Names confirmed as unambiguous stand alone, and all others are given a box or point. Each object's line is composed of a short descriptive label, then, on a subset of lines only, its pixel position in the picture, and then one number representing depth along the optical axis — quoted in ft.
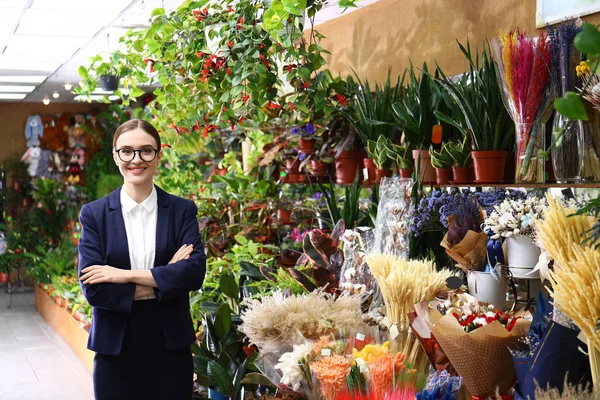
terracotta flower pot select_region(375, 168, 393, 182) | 11.32
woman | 7.97
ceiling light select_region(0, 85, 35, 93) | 30.73
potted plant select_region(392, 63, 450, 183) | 10.17
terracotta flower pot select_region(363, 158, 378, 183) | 11.76
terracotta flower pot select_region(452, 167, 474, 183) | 9.64
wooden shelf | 8.11
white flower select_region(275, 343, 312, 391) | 6.95
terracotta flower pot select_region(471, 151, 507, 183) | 9.09
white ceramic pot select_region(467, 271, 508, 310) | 8.46
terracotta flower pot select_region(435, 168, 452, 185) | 9.90
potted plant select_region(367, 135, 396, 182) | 10.92
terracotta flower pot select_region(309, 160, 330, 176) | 13.01
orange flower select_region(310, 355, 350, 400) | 6.44
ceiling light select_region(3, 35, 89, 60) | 19.79
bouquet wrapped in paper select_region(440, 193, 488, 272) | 8.74
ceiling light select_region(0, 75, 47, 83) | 27.43
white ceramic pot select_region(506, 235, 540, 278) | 8.15
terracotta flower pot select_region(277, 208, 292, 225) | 14.40
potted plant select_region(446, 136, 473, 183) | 9.59
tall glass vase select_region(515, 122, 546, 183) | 8.56
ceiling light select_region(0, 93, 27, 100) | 33.55
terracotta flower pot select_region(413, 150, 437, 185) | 10.23
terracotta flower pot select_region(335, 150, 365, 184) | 12.32
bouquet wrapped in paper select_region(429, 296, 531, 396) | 6.14
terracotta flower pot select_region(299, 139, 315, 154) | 13.10
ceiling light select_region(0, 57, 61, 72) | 23.65
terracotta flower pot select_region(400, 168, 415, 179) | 10.72
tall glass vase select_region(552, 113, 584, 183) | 8.05
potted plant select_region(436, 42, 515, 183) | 9.12
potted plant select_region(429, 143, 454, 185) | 9.77
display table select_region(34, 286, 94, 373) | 20.04
